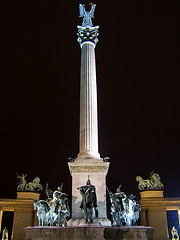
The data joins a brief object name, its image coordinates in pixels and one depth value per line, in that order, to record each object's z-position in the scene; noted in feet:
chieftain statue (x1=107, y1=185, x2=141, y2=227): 71.61
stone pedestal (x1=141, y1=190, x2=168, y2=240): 152.56
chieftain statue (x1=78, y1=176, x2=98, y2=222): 66.95
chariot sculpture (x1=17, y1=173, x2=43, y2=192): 164.76
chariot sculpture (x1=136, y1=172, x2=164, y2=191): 171.32
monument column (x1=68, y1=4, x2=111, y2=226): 74.95
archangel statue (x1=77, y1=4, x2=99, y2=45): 99.81
